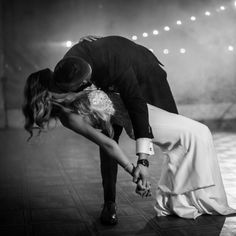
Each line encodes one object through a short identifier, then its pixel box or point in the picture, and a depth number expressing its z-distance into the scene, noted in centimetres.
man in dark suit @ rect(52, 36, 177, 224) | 258
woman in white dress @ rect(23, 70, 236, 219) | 273
